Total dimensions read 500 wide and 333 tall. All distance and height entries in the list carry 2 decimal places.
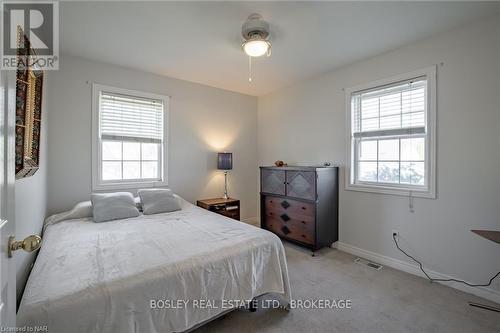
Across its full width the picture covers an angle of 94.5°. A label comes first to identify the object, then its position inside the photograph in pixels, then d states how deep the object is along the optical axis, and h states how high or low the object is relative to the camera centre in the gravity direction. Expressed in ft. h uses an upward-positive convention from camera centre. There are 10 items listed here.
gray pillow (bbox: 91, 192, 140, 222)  8.50 -1.64
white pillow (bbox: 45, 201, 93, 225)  8.24 -1.88
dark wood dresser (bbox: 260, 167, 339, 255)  10.27 -1.85
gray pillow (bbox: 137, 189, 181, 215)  9.65 -1.61
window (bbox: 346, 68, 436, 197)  8.48 +1.25
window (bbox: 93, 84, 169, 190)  10.29 +1.23
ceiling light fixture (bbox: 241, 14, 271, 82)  7.03 +4.16
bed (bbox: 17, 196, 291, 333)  3.90 -2.24
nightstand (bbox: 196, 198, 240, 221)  12.06 -2.20
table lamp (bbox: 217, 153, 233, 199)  13.19 +0.21
